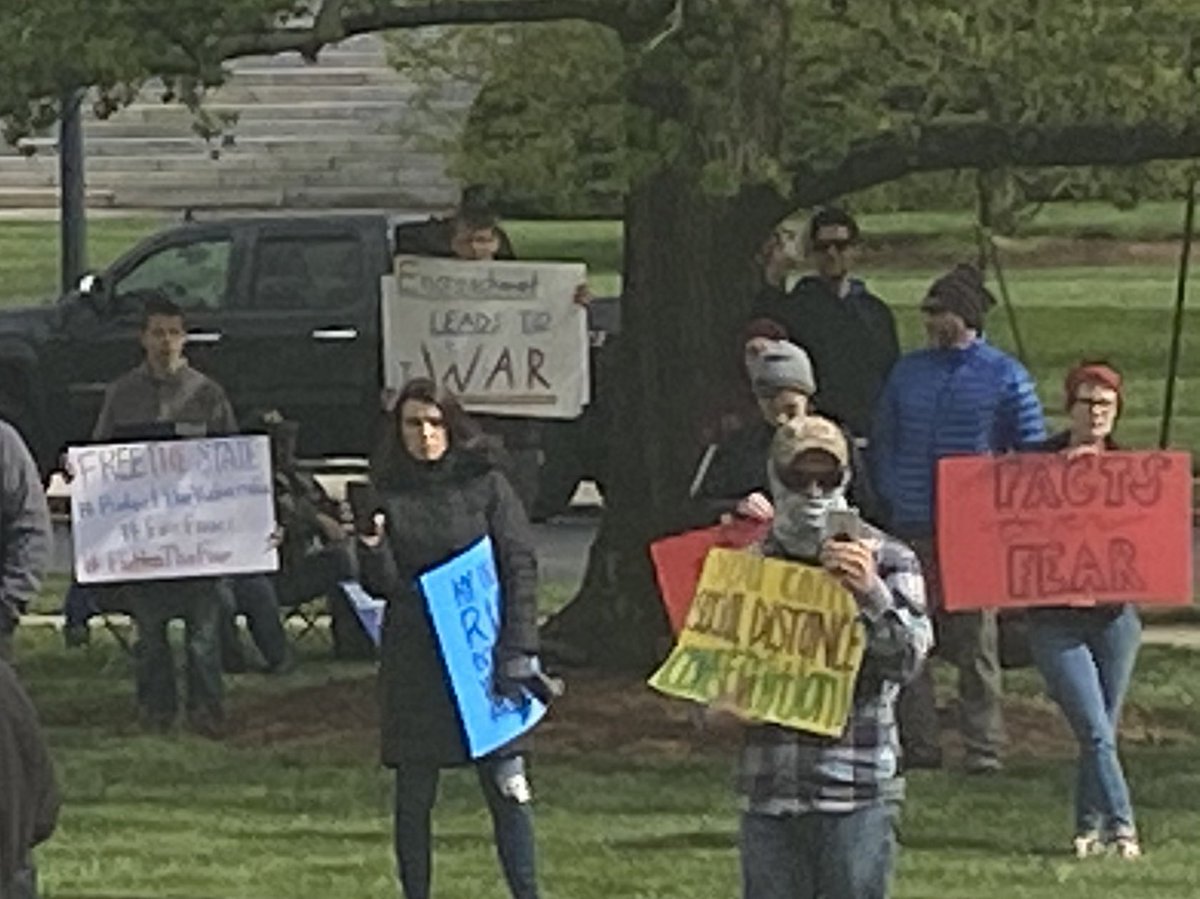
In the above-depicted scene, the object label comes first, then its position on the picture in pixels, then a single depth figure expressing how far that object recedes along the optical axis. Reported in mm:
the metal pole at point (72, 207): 29516
